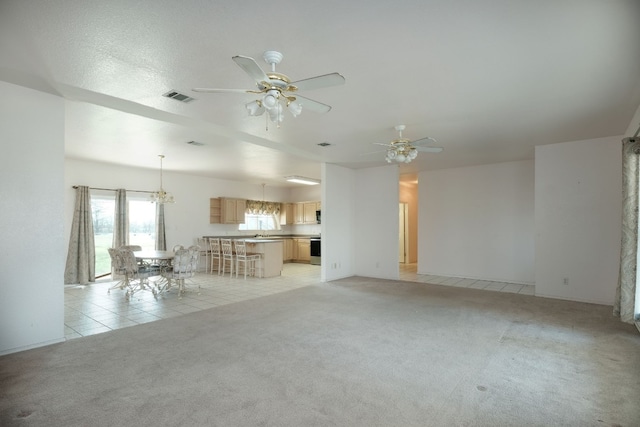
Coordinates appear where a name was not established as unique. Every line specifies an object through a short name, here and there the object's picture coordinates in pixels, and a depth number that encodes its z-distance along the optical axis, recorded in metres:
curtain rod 7.01
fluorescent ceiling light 9.35
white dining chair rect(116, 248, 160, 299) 5.49
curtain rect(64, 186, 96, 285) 6.85
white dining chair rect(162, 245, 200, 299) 5.64
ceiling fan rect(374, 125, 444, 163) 4.48
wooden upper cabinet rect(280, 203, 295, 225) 11.92
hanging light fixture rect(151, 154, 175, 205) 7.25
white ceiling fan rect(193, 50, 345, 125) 2.29
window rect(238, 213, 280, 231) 10.90
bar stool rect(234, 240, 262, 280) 7.79
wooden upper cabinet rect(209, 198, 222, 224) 9.72
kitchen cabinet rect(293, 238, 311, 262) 11.20
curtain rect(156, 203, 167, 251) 8.39
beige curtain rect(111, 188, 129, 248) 7.61
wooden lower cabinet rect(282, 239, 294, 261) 11.52
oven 10.64
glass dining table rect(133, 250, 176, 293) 5.75
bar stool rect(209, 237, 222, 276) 8.44
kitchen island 7.95
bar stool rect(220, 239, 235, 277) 8.12
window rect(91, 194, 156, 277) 7.48
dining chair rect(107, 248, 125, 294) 5.68
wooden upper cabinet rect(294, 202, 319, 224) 11.30
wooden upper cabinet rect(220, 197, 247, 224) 9.73
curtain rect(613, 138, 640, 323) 4.01
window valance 10.72
